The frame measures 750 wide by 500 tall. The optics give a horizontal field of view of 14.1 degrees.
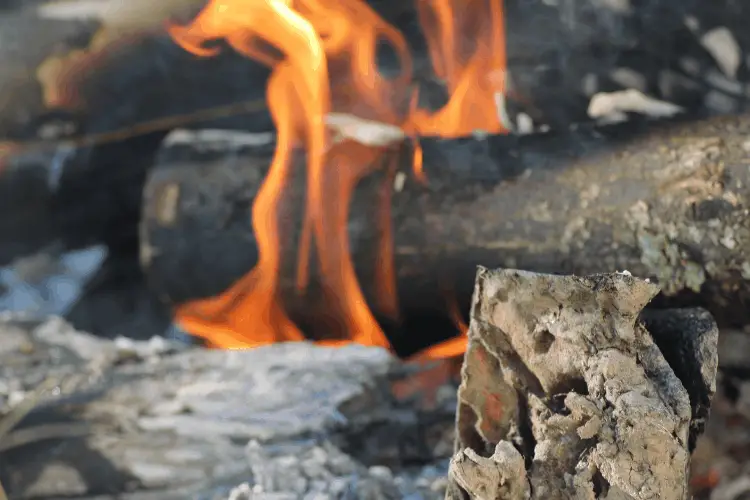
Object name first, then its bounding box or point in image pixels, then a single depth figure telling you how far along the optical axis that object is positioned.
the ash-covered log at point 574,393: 1.18
